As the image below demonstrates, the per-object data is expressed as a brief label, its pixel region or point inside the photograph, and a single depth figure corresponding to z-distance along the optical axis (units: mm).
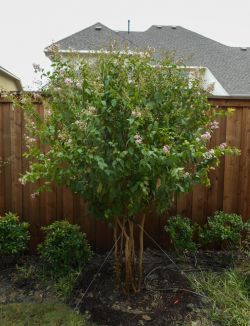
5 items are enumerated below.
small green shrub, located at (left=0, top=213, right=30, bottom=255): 2980
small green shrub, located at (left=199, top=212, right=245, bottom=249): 3195
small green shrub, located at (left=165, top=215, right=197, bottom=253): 3172
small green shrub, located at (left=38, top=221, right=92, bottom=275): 2926
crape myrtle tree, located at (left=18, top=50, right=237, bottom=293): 2105
